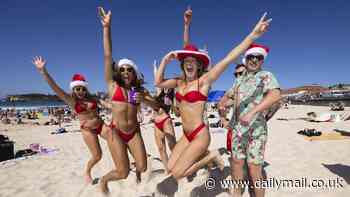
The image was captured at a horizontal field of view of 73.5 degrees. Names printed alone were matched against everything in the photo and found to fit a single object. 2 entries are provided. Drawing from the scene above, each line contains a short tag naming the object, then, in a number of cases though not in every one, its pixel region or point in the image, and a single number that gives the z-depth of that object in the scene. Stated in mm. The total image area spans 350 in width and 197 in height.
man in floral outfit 3254
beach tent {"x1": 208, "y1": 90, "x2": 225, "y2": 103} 12163
